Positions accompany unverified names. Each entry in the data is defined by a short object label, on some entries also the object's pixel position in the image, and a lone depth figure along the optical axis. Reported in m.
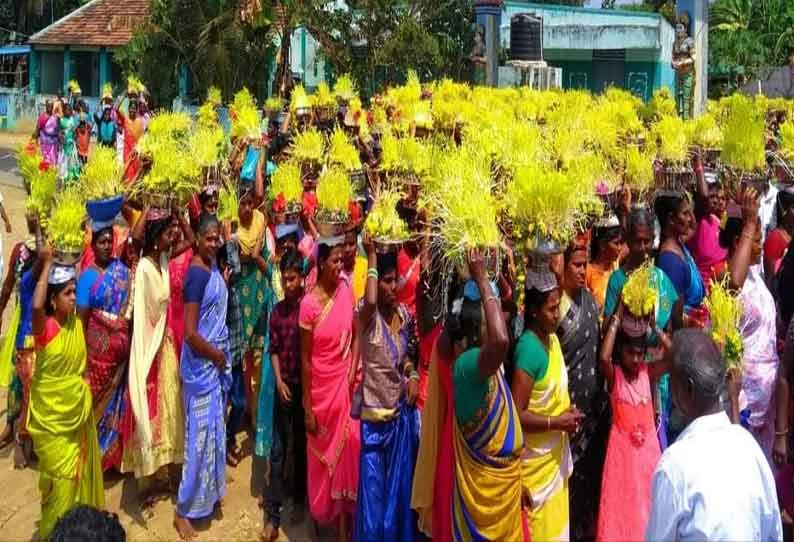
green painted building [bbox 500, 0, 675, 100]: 28.56
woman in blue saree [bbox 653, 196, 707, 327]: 4.79
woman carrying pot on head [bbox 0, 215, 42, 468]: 5.48
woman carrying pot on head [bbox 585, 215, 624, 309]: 5.18
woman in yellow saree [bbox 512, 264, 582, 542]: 3.80
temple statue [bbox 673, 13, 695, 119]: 15.08
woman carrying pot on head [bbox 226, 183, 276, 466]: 5.88
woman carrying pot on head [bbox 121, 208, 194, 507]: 5.09
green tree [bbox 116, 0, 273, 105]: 19.05
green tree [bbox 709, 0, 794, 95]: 31.64
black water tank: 20.94
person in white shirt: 2.46
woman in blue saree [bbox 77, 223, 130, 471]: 5.04
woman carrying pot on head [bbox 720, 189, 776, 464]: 4.79
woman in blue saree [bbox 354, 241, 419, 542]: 4.38
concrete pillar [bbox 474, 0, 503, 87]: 18.97
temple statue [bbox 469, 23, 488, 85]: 18.88
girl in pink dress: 4.12
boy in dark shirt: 4.91
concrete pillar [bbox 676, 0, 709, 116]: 15.49
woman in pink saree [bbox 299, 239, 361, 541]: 4.64
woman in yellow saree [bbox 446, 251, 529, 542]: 3.55
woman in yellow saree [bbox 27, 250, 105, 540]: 4.32
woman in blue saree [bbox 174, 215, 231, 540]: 4.90
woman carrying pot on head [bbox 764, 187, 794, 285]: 5.65
